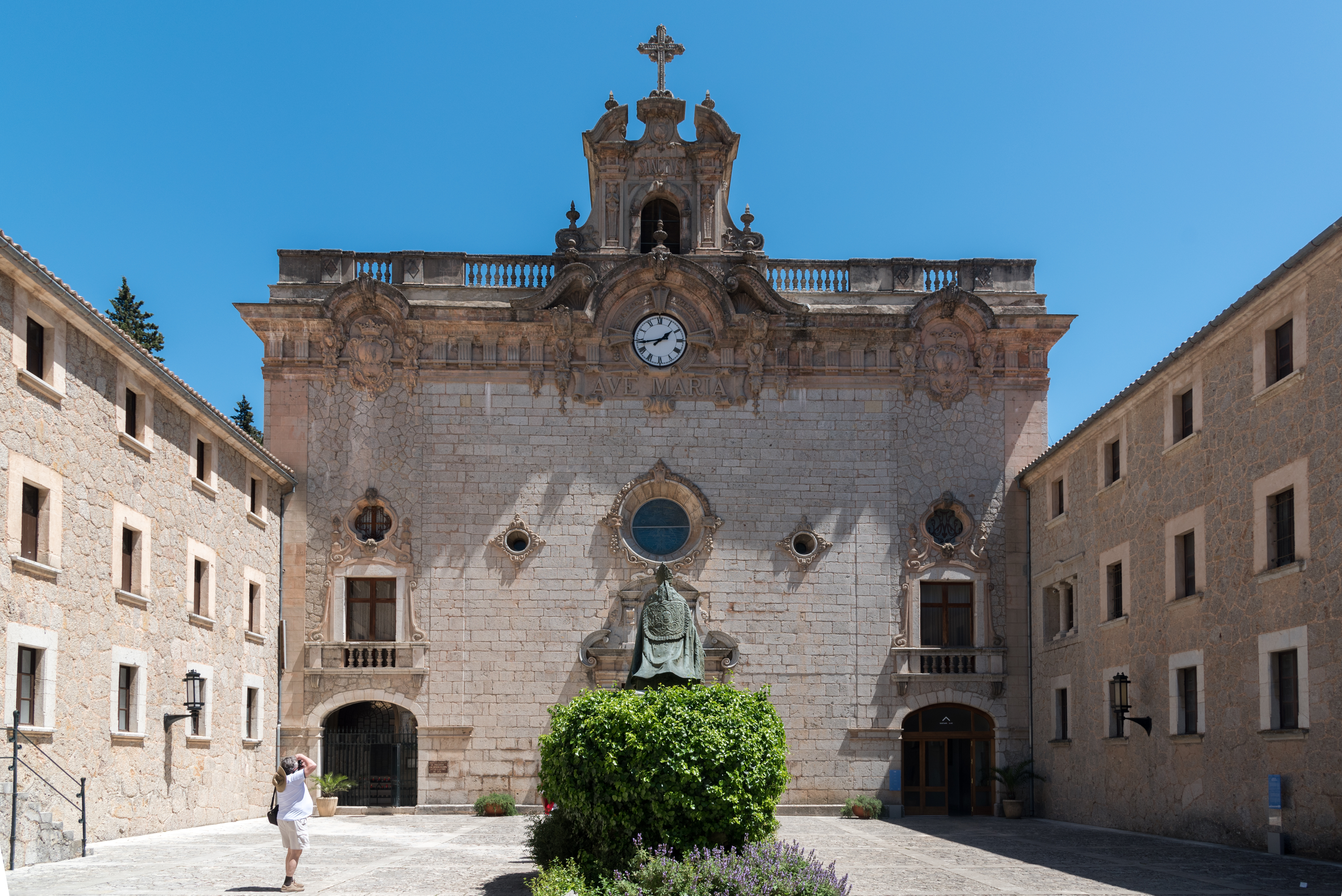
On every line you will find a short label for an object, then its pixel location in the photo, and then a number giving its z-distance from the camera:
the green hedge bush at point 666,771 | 13.45
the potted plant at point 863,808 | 29.48
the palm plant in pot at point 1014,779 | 29.45
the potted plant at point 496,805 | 29.06
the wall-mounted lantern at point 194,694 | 23.67
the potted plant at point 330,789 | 28.77
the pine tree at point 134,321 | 46.16
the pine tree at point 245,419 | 54.06
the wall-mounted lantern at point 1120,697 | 23.59
